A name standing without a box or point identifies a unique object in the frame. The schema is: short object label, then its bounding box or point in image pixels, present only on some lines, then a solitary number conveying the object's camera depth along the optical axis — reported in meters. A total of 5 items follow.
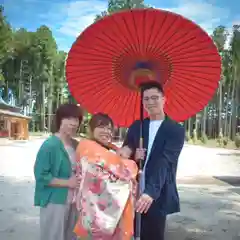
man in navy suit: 1.84
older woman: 2.07
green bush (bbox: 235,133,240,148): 20.97
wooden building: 27.16
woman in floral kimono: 1.78
